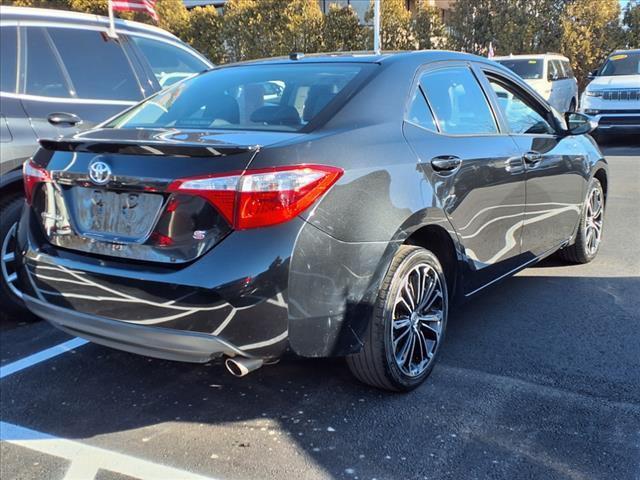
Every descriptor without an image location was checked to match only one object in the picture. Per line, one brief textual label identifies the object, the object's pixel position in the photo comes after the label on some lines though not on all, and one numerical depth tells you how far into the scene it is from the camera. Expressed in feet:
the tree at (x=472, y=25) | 73.92
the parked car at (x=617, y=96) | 40.24
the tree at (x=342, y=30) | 74.69
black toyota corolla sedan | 8.14
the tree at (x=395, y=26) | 74.13
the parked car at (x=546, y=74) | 48.91
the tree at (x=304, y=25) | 75.00
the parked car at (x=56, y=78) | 13.41
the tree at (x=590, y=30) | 70.28
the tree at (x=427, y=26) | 73.26
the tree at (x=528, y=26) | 71.51
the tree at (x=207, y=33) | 84.58
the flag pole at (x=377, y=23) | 63.29
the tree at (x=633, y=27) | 70.90
